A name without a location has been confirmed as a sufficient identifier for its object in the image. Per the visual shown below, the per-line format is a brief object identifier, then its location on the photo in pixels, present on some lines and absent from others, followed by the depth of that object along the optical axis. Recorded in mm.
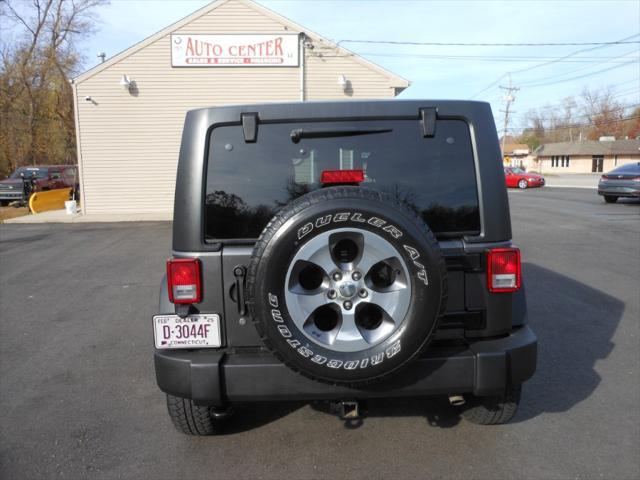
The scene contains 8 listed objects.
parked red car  34719
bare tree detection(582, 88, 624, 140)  85562
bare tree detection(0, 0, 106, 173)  34219
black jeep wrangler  2678
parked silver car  18672
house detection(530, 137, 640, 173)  67062
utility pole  70062
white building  16844
